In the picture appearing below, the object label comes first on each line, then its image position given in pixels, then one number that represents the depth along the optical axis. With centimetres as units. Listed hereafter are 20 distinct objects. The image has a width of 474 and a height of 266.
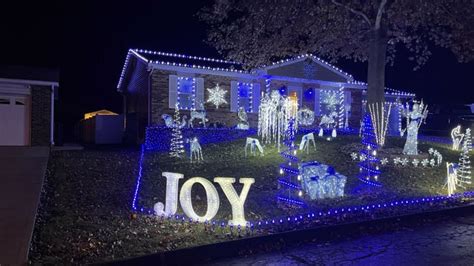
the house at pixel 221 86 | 1918
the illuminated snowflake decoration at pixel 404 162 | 1424
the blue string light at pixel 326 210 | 790
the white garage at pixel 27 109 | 1709
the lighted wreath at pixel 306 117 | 2206
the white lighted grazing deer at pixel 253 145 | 1424
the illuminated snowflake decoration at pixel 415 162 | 1439
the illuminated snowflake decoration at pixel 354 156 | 1435
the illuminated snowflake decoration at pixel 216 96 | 2014
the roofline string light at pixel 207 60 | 1905
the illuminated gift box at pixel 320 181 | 992
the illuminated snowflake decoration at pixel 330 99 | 2403
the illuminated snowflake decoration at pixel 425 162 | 1451
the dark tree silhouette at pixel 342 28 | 1495
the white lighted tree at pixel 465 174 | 1305
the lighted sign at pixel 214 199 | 749
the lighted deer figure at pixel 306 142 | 1440
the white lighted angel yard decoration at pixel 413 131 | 1477
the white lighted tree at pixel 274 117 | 1591
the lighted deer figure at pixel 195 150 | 1351
